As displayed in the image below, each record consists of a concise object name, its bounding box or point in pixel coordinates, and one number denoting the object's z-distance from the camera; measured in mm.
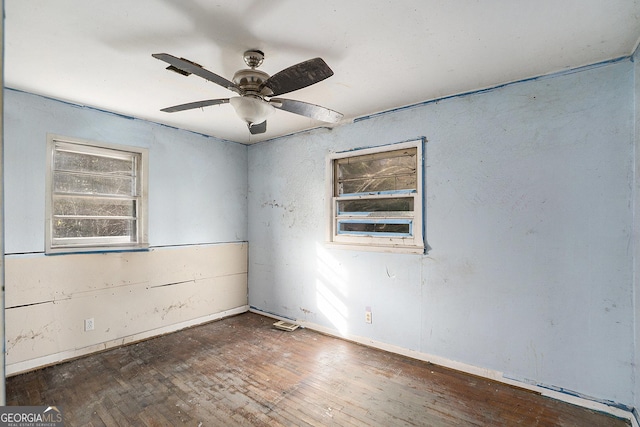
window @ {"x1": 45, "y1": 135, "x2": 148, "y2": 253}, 2914
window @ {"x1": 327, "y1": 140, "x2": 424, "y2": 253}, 2984
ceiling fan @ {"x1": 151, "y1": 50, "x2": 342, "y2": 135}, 1637
